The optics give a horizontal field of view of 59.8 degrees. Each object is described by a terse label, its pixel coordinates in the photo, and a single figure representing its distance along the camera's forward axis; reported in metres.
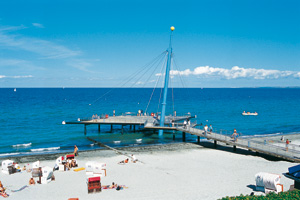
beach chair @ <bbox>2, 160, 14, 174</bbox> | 24.09
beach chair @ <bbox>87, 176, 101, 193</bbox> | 19.33
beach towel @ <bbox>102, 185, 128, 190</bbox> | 20.32
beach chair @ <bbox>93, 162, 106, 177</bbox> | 23.33
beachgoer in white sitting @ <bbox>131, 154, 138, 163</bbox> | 27.88
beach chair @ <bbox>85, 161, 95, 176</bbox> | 23.38
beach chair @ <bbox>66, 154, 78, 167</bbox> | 26.22
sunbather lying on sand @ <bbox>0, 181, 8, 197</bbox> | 19.01
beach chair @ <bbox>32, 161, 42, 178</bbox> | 22.26
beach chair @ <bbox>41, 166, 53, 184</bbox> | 21.32
